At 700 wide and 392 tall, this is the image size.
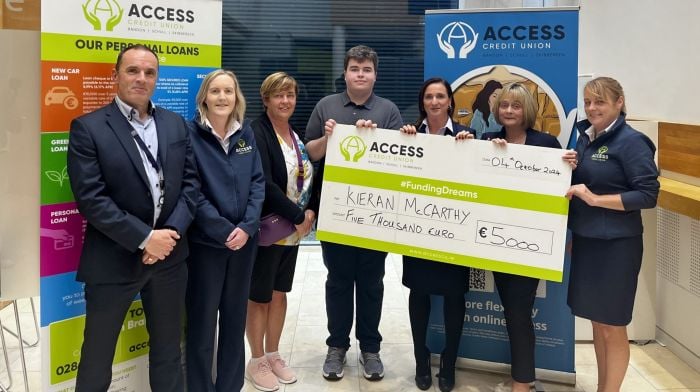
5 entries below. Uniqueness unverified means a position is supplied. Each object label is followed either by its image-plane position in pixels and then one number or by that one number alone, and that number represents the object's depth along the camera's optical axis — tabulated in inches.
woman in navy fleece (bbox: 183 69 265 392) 88.0
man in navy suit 75.6
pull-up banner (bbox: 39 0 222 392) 83.4
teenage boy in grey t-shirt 105.3
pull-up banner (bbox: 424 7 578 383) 105.1
